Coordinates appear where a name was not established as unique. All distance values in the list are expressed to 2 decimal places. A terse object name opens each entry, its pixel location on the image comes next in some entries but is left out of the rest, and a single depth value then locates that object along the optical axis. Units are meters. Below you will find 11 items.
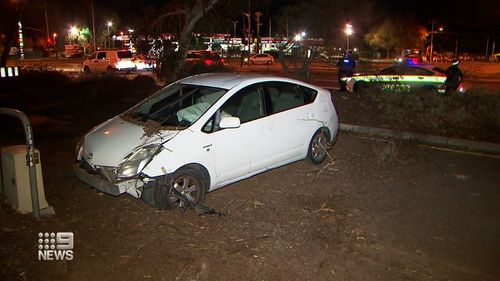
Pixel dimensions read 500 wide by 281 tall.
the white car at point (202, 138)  5.37
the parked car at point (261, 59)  46.85
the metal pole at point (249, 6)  17.28
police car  16.80
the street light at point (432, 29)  60.72
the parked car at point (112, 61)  33.03
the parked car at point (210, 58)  20.62
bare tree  16.05
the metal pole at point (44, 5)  23.49
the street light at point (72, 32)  77.41
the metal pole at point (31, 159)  4.87
